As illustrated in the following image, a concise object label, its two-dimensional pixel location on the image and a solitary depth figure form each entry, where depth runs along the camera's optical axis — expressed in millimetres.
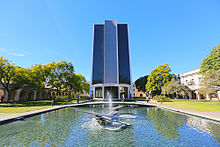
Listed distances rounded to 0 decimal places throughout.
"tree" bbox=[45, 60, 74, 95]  29438
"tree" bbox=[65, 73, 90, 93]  30916
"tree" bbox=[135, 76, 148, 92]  57350
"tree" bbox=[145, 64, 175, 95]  37522
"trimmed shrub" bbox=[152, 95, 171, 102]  29712
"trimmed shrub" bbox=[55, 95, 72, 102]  28516
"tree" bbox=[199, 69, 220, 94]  20000
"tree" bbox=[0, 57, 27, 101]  21406
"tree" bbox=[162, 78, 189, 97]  31688
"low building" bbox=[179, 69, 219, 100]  40594
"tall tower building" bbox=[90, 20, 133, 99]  39594
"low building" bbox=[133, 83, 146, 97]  77188
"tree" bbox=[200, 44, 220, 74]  25141
